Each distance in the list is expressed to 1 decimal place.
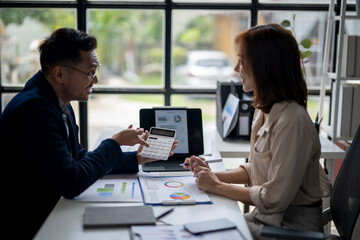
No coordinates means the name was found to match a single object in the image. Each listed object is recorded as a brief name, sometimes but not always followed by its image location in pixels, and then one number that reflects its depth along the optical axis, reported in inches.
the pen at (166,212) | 57.6
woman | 61.0
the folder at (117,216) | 54.3
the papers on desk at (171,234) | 51.3
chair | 64.0
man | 59.6
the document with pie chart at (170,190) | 64.0
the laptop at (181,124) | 87.0
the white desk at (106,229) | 52.0
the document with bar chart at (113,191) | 63.4
